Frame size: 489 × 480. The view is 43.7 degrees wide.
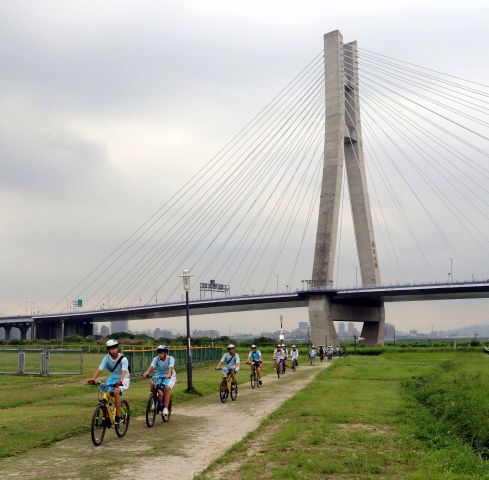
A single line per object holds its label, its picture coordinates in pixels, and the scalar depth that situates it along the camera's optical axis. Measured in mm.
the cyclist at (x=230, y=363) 18109
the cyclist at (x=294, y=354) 36316
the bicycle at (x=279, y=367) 29906
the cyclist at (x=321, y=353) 53375
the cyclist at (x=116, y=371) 11148
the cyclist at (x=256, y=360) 23531
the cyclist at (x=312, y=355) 44219
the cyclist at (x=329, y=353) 57816
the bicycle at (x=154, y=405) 12781
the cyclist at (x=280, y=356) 30219
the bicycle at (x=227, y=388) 18125
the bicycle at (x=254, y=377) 23531
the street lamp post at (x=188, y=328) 20719
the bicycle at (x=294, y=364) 36125
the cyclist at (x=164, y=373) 13094
